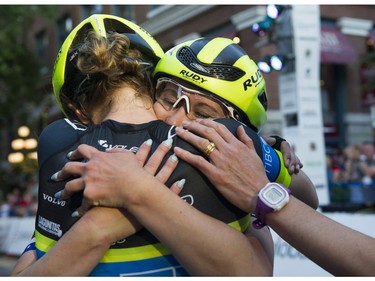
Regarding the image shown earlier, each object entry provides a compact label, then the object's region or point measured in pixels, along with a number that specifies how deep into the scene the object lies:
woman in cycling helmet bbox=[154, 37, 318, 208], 2.00
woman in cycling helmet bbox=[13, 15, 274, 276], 1.60
